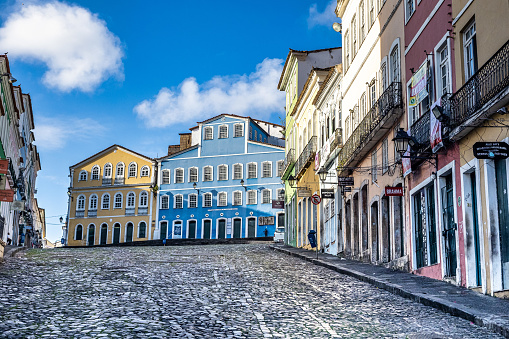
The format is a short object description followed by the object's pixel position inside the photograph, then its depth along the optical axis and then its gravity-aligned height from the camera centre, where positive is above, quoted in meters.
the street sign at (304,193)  32.13 +2.97
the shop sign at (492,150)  10.73 +1.71
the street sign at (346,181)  23.32 +2.58
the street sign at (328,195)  25.97 +2.33
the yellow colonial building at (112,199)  62.44 +5.16
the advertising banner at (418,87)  15.20 +3.91
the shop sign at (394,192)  17.47 +1.67
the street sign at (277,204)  40.91 +3.11
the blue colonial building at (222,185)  58.78 +6.25
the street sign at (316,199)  24.61 +2.06
